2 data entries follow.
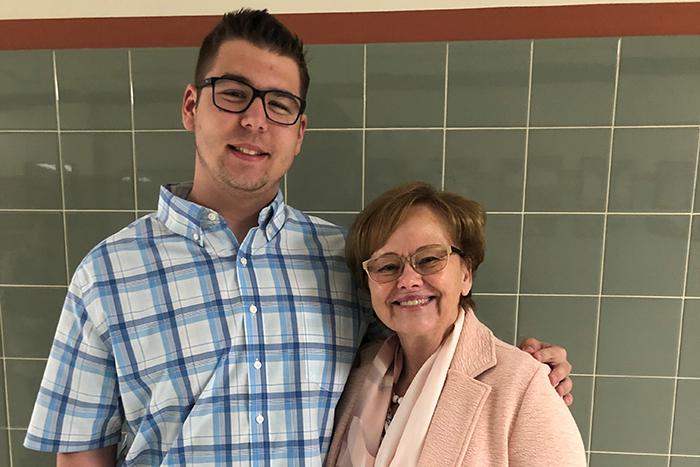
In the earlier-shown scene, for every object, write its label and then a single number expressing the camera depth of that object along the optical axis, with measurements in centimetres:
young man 101
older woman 96
